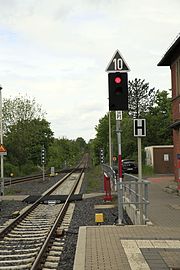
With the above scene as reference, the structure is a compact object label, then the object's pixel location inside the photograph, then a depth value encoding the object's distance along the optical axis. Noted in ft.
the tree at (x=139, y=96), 296.71
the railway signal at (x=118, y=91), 38.75
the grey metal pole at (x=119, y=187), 39.37
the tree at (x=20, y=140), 177.37
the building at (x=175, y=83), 75.66
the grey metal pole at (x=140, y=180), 38.99
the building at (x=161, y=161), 138.21
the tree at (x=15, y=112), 179.63
